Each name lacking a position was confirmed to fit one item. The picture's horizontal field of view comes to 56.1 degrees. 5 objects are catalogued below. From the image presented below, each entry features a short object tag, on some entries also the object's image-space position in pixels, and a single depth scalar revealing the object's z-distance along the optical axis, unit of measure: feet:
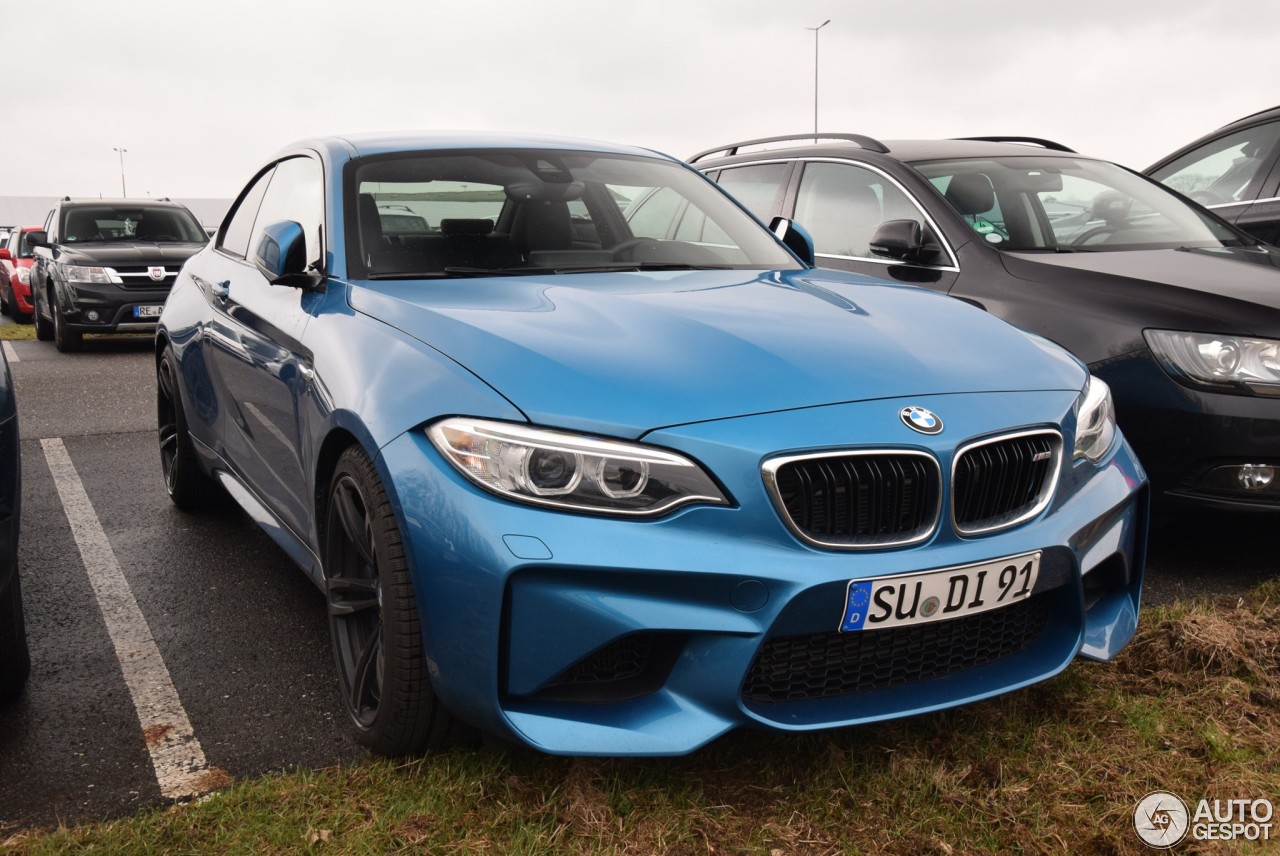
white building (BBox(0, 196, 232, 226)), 187.01
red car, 57.31
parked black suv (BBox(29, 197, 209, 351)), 39.27
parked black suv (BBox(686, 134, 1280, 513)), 12.74
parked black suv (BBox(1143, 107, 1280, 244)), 20.89
